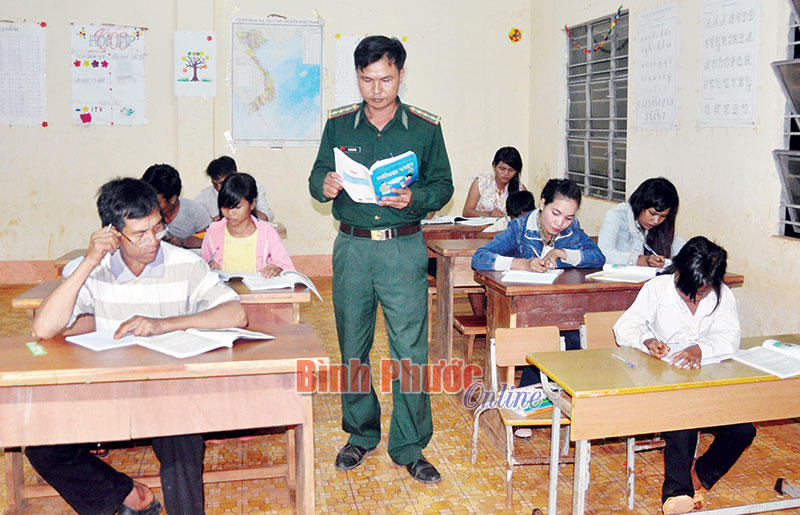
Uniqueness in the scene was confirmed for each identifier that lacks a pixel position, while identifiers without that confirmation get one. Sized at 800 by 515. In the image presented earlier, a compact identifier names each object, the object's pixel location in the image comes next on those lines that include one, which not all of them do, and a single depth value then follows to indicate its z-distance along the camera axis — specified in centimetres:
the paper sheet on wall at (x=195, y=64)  675
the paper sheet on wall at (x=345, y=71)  703
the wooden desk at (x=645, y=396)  224
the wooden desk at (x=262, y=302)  308
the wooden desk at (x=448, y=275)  428
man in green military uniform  298
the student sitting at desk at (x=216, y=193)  495
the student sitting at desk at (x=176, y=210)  427
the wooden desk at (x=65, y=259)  379
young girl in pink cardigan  364
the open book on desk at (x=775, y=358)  245
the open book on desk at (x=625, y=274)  355
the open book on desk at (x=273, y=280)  322
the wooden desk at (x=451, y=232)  539
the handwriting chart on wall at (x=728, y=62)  411
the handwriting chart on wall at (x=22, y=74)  657
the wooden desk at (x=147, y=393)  205
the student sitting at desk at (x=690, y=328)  267
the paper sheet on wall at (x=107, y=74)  666
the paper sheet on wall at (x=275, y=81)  685
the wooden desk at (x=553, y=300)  339
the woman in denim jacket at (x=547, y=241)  361
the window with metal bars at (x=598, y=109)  572
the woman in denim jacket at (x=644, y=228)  377
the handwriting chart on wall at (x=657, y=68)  490
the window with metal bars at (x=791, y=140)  380
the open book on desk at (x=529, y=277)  345
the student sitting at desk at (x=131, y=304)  231
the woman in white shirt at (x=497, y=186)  595
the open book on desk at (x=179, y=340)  217
